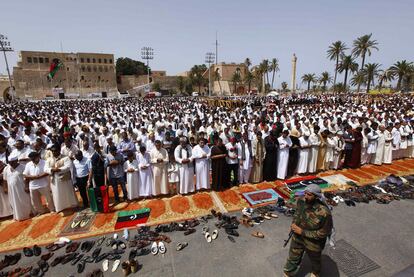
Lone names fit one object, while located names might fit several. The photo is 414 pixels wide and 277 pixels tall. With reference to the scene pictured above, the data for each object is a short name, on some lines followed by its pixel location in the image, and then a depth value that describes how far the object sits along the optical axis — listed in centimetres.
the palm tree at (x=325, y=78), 5622
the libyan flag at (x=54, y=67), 5483
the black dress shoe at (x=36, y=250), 393
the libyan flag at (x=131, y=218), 472
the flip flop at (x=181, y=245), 395
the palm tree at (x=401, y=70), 3812
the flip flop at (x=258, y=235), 419
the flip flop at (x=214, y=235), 422
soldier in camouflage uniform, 278
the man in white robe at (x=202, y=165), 600
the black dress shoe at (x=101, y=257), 373
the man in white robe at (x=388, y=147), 779
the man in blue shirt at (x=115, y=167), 545
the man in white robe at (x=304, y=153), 690
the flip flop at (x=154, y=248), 386
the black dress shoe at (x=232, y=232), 427
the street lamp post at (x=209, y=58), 4890
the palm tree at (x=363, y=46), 3775
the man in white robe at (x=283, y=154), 665
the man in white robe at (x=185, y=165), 583
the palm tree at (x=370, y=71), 4044
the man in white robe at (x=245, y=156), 625
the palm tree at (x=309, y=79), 6058
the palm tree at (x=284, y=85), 7001
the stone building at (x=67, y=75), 5512
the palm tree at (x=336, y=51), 4219
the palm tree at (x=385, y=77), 4181
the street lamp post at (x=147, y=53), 5841
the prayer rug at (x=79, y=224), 456
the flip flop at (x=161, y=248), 387
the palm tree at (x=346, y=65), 4066
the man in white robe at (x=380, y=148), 776
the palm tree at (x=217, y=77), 6575
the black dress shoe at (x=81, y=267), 353
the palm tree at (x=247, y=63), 7504
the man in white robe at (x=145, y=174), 572
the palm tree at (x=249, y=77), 6169
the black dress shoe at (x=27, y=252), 392
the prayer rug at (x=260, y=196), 554
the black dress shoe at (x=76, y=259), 371
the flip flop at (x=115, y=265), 355
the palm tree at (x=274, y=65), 5970
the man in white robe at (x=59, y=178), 500
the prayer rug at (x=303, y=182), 607
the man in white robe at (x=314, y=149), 701
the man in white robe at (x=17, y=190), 488
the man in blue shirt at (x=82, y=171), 520
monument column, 5578
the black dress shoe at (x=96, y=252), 379
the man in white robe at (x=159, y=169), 579
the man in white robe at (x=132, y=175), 559
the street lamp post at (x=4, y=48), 3709
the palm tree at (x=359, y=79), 4264
